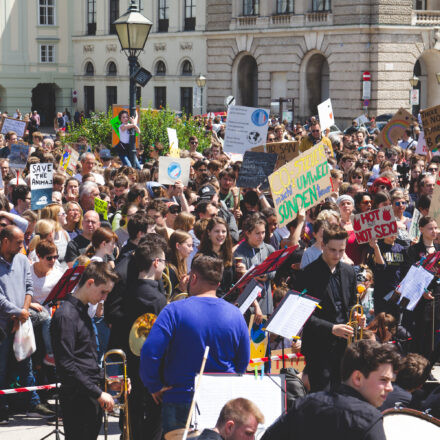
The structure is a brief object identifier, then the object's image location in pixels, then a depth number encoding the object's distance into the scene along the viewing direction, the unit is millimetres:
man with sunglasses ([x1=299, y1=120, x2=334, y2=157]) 19688
